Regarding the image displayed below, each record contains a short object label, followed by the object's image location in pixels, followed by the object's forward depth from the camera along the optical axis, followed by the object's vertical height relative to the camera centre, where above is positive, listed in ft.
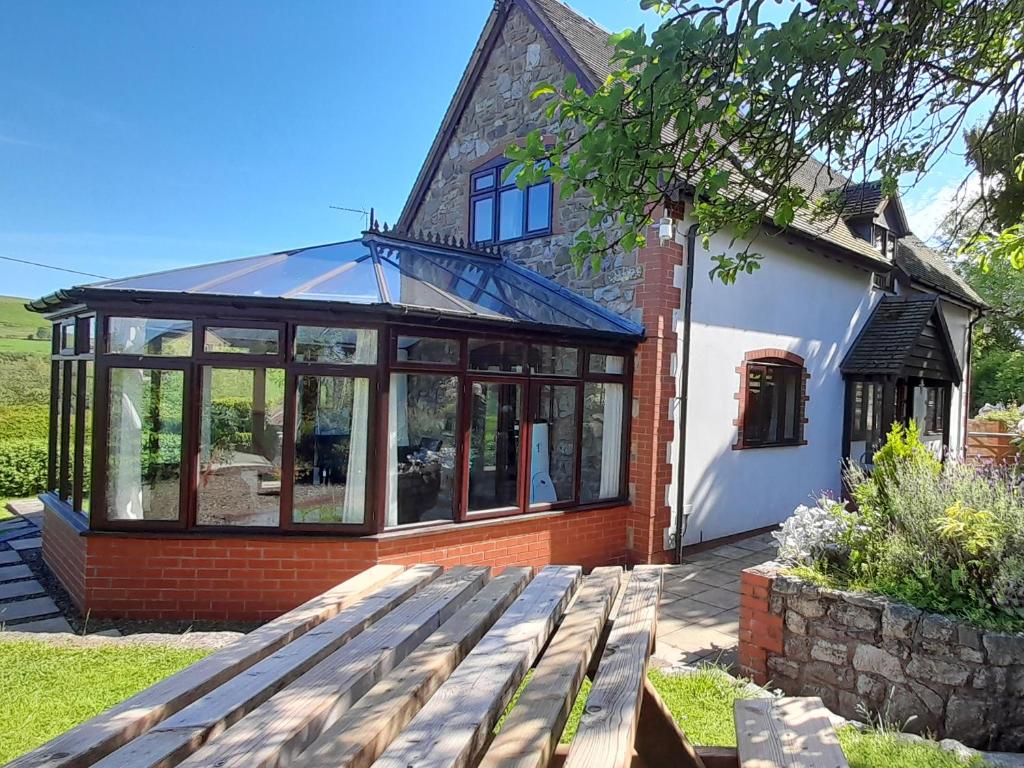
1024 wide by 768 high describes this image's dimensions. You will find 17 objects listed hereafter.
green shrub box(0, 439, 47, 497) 38.18 -6.75
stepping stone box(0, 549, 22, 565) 24.49 -8.00
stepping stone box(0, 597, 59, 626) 19.12 -7.91
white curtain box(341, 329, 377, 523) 19.98 -2.26
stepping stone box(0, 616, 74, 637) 18.26 -7.90
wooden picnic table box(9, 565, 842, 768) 4.37 -2.79
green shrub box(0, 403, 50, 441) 40.81 -4.26
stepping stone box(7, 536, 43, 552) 26.76 -8.03
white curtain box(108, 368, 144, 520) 19.81 -2.63
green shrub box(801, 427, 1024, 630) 12.92 -3.52
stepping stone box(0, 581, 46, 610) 21.11 -7.96
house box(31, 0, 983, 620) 19.42 -0.68
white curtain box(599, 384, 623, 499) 26.02 -2.65
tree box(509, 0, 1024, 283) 10.17 +5.44
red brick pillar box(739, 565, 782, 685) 14.79 -5.80
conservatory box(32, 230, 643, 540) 19.31 -0.98
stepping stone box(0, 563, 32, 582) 22.79 -7.98
